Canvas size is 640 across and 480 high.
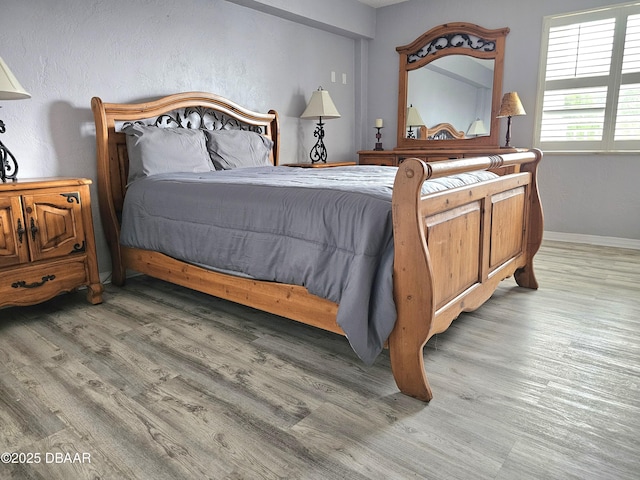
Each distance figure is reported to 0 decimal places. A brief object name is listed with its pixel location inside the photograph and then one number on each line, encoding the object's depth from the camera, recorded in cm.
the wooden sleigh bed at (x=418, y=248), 155
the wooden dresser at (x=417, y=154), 448
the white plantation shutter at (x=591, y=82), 379
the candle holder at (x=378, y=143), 511
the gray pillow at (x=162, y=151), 293
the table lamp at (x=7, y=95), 223
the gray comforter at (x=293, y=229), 164
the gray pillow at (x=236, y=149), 340
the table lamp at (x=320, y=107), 434
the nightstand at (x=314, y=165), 412
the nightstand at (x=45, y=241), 230
